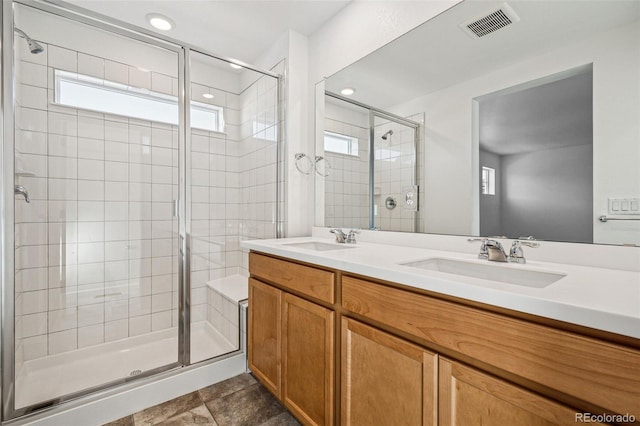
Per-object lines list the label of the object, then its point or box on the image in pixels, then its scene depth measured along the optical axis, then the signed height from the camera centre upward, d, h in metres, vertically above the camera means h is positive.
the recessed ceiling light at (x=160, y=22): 2.02 +1.39
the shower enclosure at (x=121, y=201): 1.63 +0.07
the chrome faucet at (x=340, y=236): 1.78 -0.15
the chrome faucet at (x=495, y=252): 1.06 -0.15
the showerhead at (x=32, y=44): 1.50 +0.95
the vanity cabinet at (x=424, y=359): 0.56 -0.40
